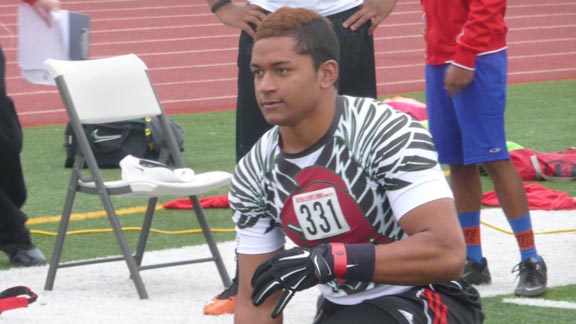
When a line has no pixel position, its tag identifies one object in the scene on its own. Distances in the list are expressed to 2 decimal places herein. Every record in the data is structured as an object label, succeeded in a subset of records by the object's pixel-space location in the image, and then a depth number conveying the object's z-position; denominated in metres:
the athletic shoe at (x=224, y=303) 11.15
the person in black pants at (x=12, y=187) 13.05
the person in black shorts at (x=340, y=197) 7.07
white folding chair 11.94
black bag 18.64
